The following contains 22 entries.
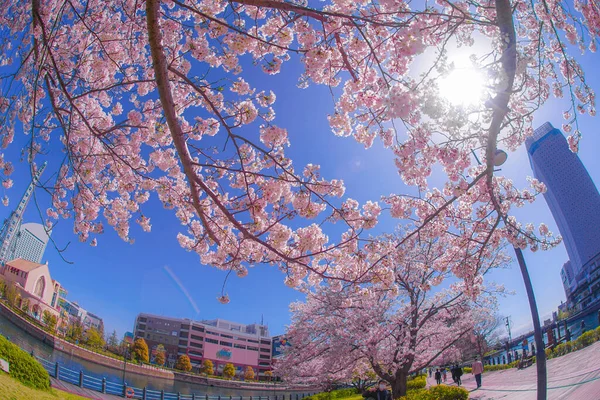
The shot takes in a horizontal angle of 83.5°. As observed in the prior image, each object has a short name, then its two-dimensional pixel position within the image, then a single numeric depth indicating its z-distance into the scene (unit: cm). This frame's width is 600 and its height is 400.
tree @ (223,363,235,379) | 5559
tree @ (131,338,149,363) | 4628
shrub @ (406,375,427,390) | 1836
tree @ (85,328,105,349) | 4273
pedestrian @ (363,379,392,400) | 1093
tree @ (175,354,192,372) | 5010
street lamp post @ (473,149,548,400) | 434
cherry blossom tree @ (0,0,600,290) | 331
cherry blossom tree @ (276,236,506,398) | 1011
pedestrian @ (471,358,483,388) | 1427
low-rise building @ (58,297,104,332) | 7117
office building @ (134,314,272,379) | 6309
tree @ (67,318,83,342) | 4288
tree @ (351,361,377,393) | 1259
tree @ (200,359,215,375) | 5248
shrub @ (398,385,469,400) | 834
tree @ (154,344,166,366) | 5126
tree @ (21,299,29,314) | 4212
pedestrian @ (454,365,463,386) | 1603
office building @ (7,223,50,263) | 9459
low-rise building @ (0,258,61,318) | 4634
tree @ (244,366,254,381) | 6156
